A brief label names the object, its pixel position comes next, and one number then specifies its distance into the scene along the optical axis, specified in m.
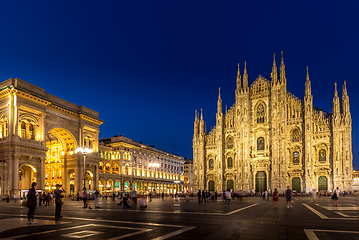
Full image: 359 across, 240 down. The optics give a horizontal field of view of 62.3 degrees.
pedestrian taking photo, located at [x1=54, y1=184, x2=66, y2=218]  14.77
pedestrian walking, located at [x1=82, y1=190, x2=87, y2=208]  23.01
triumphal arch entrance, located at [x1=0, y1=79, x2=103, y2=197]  42.56
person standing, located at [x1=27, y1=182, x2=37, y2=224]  12.42
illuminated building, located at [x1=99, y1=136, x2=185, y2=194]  79.00
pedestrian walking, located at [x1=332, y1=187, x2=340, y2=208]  21.91
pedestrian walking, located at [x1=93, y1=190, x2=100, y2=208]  24.19
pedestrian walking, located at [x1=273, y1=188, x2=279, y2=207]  22.46
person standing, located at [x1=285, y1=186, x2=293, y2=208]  22.28
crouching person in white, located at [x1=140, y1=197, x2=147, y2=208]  23.12
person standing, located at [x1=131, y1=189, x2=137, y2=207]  24.09
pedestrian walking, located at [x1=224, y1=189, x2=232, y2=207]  24.56
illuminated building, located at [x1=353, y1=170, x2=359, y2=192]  100.60
